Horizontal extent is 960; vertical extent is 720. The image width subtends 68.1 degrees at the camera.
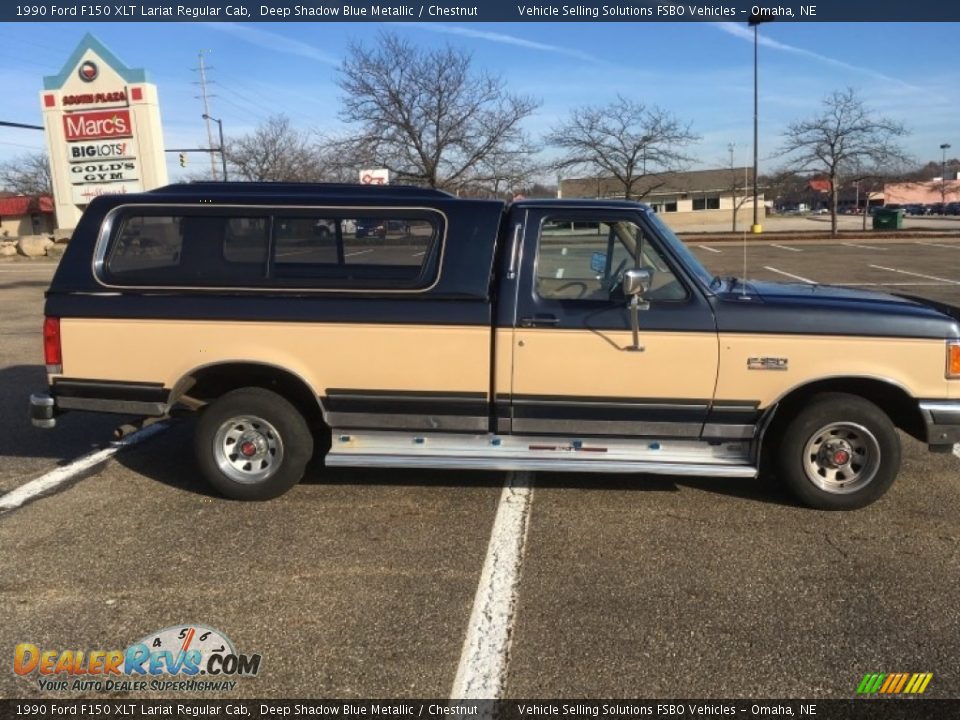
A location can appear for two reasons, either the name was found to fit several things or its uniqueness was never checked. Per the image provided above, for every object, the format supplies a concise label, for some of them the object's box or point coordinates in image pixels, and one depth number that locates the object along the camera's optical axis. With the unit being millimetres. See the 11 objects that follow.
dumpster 42750
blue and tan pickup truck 4227
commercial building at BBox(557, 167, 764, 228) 59250
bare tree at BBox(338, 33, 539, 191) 32812
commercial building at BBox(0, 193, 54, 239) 56938
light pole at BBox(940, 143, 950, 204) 98088
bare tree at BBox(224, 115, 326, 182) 50375
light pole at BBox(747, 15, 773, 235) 17606
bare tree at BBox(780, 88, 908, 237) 34406
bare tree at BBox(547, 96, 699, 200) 37938
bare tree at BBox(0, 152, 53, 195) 68000
